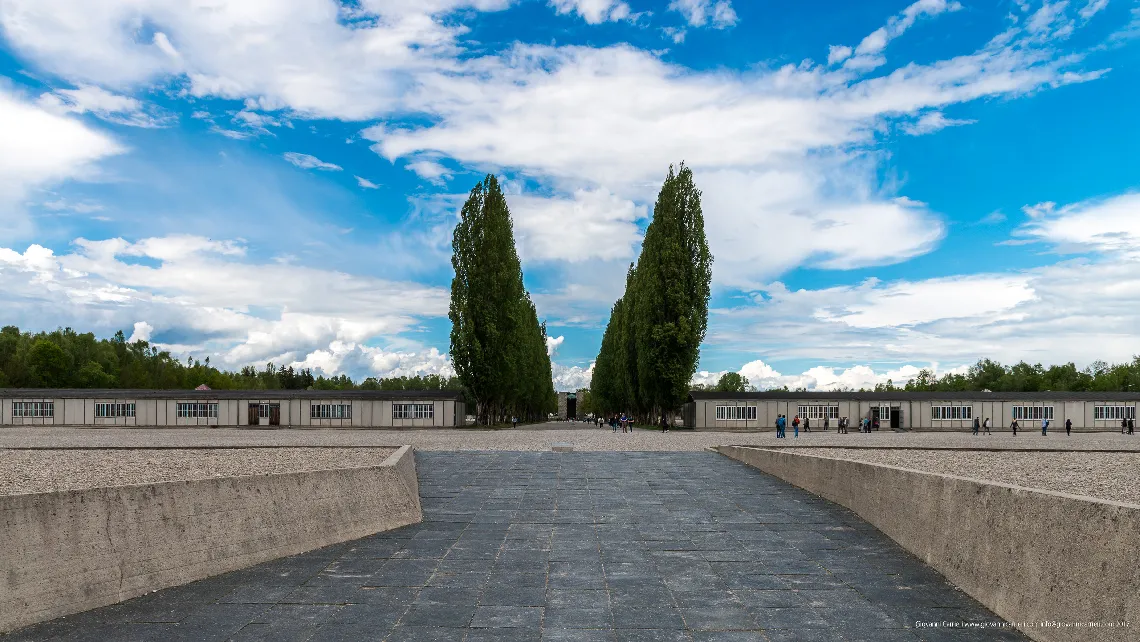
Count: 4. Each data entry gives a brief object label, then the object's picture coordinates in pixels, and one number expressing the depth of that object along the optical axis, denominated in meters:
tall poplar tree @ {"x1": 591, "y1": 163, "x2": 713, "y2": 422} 56.59
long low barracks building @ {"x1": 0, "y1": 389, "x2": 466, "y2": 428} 61.53
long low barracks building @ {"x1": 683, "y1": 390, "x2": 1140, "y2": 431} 62.22
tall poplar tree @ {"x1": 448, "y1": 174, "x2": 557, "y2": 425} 58.78
